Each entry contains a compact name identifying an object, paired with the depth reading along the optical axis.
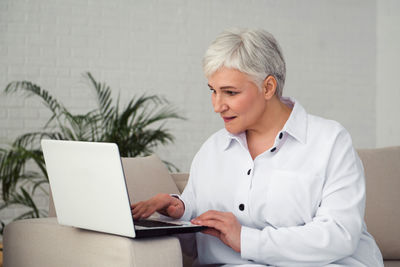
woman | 1.99
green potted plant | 3.82
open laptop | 1.85
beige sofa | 1.94
